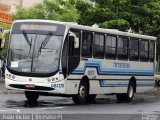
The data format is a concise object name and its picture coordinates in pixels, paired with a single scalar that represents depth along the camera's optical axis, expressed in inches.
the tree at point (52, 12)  1599.4
